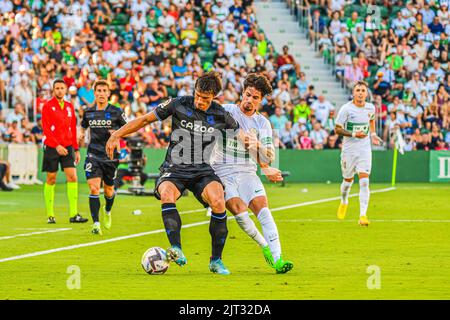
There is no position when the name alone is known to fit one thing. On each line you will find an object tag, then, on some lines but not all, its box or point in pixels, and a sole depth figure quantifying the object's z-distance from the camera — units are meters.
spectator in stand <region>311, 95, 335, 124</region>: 37.06
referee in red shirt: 19.95
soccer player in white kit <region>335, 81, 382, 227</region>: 20.53
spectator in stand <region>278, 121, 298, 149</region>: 35.81
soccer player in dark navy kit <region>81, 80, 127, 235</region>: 18.33
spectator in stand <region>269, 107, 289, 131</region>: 35.72
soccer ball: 12.13
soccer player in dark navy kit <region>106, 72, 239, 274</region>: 12.38
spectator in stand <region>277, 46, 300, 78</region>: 38.53
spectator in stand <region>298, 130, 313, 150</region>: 36.06
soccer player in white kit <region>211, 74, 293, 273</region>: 12.67
